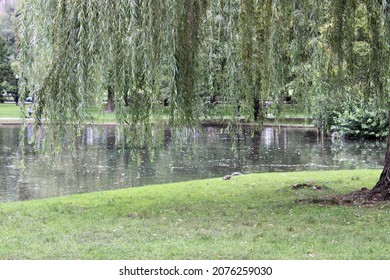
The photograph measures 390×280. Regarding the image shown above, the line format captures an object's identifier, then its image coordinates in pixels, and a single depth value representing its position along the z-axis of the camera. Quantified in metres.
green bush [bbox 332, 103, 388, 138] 25.95
